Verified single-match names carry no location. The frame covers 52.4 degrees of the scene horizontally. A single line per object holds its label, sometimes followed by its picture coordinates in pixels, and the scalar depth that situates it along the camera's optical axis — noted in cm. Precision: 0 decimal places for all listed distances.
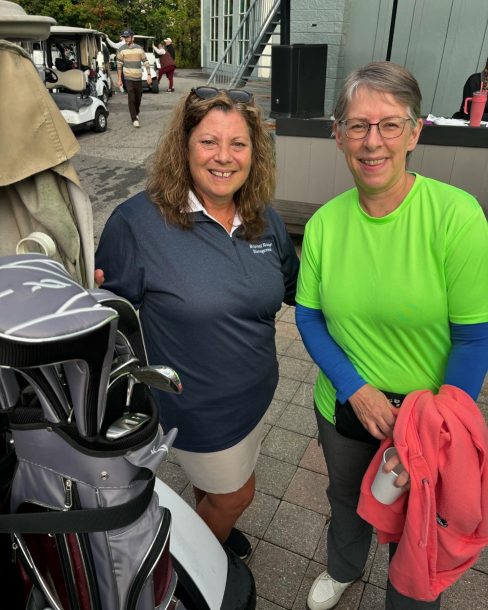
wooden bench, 560
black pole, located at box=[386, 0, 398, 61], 603
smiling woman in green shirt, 145
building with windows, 677
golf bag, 79
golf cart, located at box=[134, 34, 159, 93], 1884
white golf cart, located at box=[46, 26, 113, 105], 1347
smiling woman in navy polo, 176
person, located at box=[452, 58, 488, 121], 571
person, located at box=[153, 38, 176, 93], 1828
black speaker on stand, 608
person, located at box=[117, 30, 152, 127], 1160
